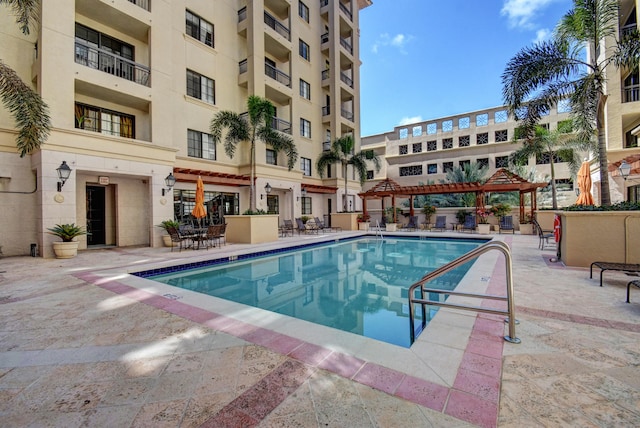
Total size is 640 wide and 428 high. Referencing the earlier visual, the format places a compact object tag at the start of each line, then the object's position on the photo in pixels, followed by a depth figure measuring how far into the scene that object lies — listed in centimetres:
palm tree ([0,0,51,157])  711
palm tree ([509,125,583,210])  1769
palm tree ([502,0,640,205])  852
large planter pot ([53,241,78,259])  953
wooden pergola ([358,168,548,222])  1675
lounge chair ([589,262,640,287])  493
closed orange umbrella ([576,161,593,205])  835
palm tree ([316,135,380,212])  2178
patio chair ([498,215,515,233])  1777
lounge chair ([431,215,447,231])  1939
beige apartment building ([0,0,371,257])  1023
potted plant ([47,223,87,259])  955
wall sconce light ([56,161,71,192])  990
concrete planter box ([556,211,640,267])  645
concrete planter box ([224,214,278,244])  1335
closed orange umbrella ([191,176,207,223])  1255
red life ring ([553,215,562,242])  809
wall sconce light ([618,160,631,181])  1080
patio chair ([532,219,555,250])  1057
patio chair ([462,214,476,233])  1839
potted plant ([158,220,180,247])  1229
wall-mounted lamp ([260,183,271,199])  1689
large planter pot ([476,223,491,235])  1730
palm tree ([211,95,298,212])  1448
